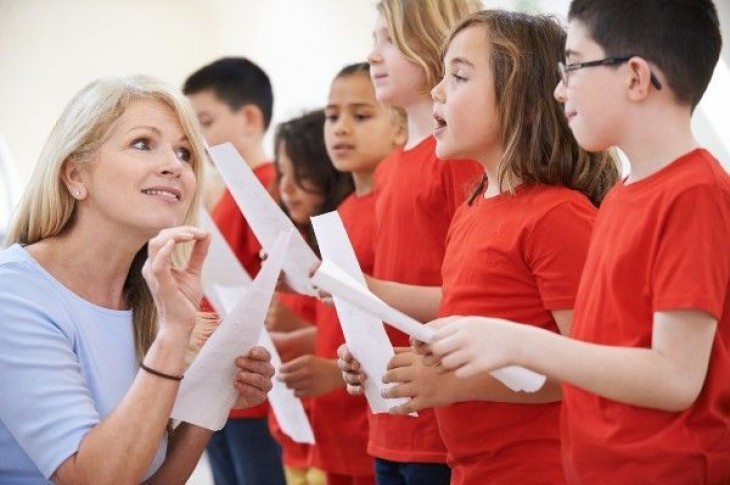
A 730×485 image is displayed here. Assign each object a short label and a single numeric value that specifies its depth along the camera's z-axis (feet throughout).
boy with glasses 6.50
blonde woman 7.26
